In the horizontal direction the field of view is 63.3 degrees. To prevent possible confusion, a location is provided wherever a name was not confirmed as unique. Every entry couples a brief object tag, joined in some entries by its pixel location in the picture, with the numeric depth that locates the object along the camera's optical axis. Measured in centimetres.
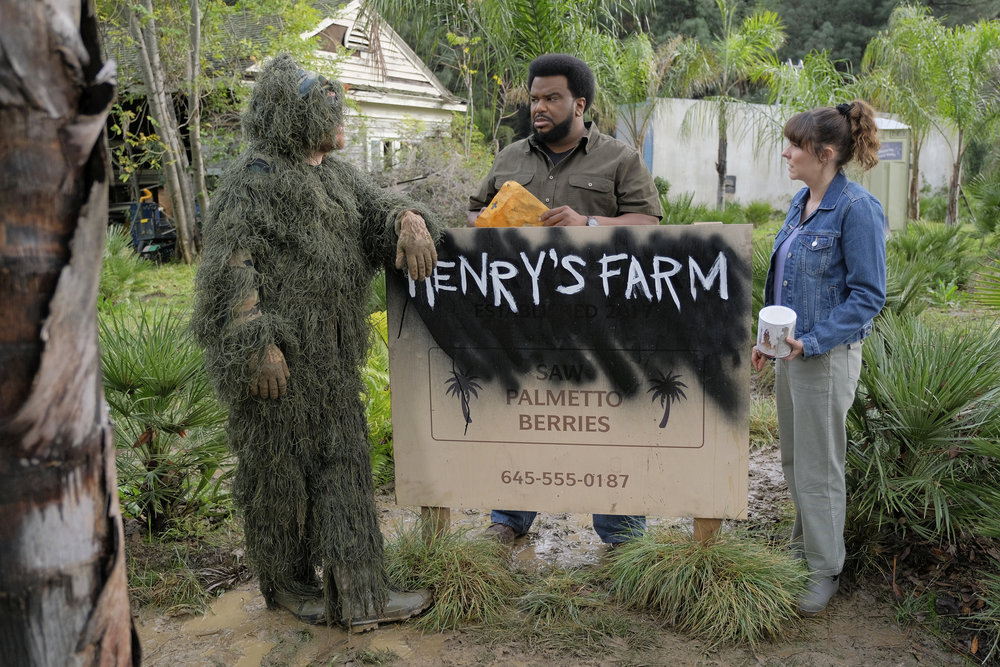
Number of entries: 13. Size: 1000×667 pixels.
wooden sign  315
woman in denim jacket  282
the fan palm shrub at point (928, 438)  302
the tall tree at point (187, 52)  1109
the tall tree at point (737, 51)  1661
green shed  1145
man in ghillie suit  276
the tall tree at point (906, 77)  1407
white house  1554
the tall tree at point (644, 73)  1535
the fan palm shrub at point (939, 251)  840
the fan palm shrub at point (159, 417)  359
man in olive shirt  359
